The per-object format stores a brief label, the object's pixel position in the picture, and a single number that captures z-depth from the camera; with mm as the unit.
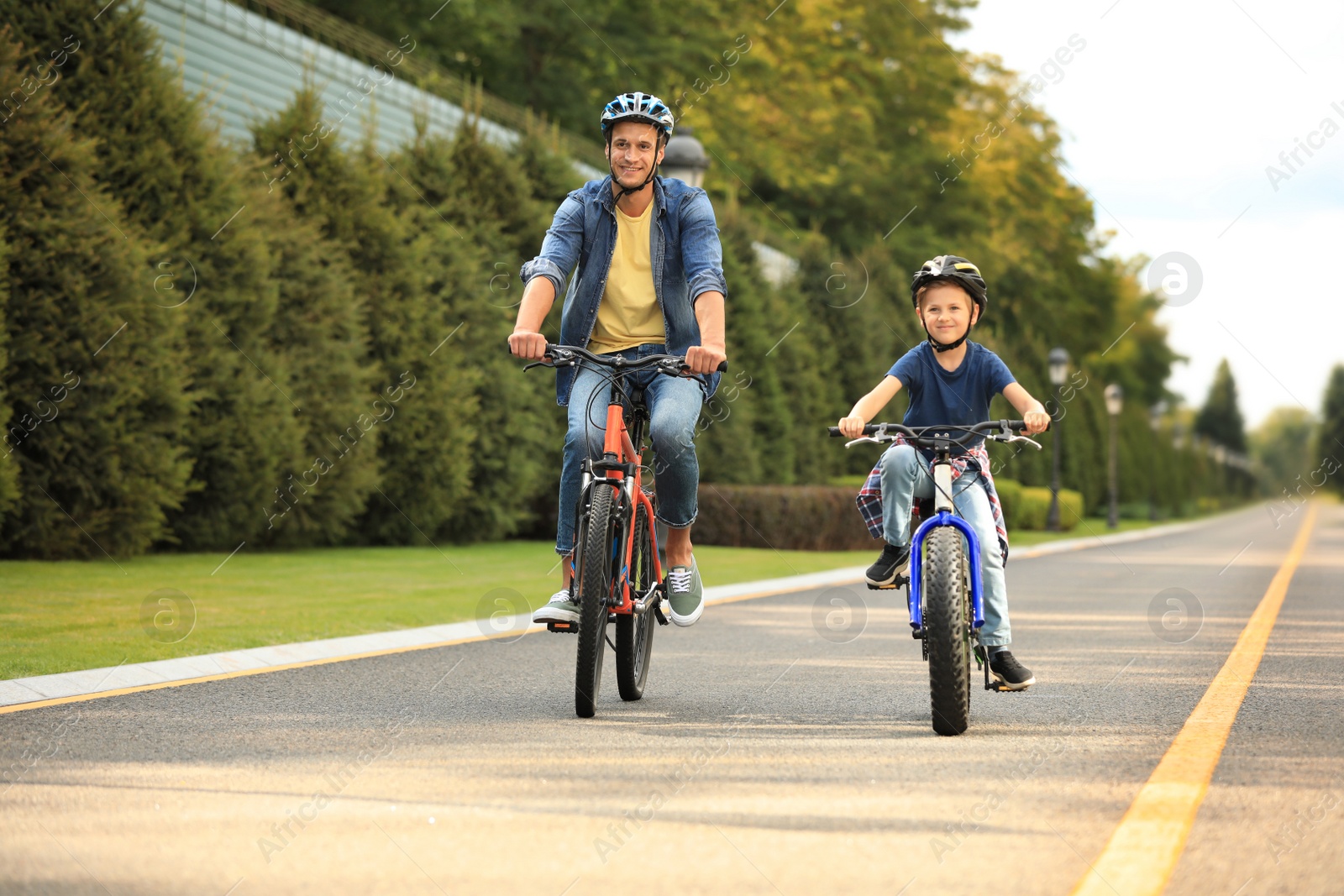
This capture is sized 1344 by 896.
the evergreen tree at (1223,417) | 184875
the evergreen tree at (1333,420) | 167625
